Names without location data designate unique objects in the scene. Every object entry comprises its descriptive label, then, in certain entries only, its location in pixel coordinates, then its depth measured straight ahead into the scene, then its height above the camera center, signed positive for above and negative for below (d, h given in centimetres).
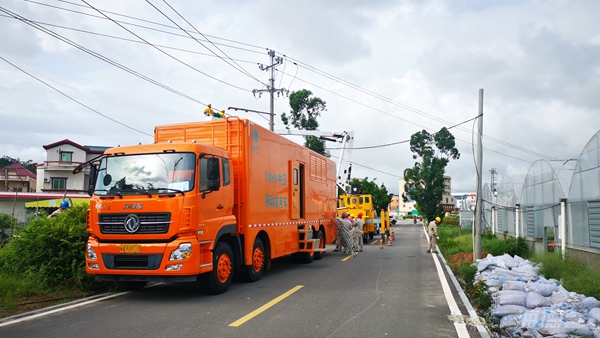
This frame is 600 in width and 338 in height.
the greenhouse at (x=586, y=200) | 1005 +10
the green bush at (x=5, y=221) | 1845 -46
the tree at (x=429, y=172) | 4734 +351
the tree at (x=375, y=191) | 5942 +207
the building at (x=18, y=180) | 4441 +296
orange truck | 814 +2
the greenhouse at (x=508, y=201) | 1922 +19
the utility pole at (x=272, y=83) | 2734 +737
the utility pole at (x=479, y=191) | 1426 +46
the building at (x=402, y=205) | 13982 +38
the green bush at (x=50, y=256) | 915 -94
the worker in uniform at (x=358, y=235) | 1948 -119
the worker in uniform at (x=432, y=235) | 1906 -120
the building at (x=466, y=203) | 3586 +21
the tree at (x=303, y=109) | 3712 +783
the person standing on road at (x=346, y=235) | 1833 -111
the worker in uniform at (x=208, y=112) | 1220 +251
